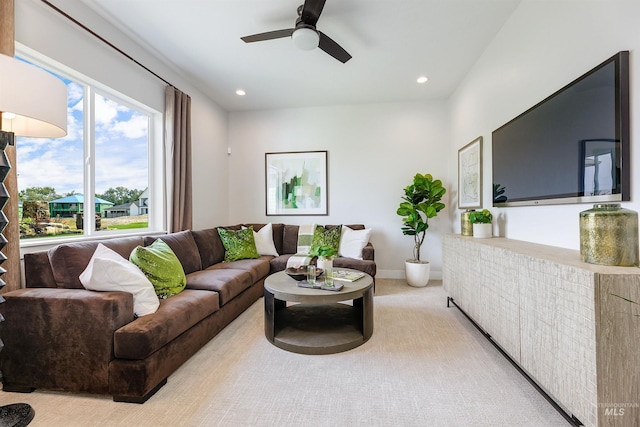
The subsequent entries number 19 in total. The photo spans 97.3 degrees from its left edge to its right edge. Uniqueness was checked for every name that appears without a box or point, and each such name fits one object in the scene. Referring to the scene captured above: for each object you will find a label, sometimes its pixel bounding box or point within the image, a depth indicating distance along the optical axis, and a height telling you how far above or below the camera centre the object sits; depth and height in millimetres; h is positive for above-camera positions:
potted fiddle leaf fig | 4051 +69
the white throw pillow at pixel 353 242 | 4022 -416
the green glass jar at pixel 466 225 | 2900 -121
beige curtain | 3434 +704
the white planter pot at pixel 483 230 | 2691 -159
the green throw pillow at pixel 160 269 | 2219 -450
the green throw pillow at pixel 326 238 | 4126 -356
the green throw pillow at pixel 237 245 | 3840 -423
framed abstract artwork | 4820 +540
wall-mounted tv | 1456 +447
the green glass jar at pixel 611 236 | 1303 -110
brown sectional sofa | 1650 -735
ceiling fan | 2180 +1524
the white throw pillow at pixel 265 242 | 4262 -424
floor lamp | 1252 +528
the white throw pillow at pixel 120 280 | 1804 -428
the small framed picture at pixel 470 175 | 3286 +488
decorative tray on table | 2303 -606
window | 2240 +418
